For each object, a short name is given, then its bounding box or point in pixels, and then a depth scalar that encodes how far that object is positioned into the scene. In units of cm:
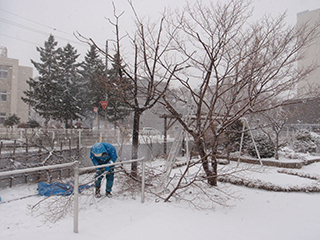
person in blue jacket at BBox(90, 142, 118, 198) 455
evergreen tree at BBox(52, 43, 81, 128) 2011
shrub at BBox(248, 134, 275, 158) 1067
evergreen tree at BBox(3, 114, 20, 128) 2186
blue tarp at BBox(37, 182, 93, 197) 498
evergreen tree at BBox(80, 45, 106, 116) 2031
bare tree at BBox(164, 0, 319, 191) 534
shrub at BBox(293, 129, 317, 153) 1337
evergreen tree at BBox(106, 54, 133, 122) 2102
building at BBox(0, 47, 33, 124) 2753
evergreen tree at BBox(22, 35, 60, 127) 1961
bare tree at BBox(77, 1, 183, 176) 550
